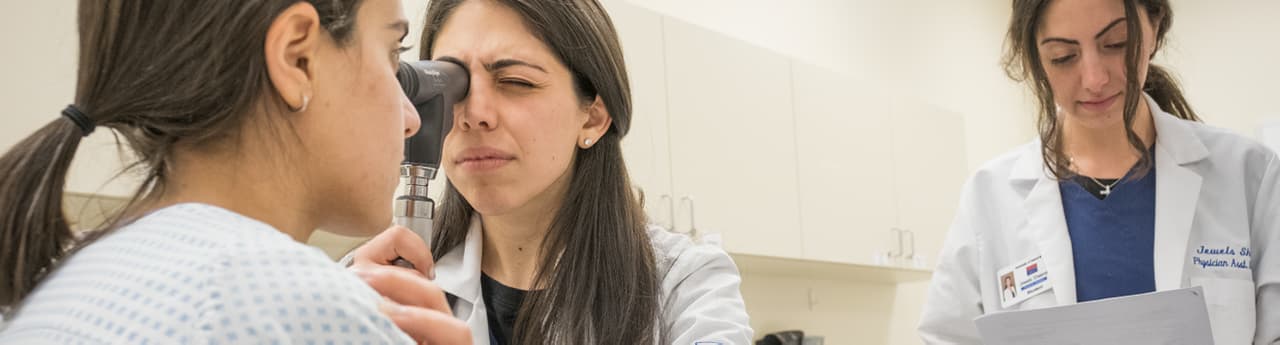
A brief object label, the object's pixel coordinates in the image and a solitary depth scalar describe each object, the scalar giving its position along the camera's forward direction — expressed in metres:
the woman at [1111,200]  1.91
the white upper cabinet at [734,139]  3.33
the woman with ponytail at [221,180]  0.63
